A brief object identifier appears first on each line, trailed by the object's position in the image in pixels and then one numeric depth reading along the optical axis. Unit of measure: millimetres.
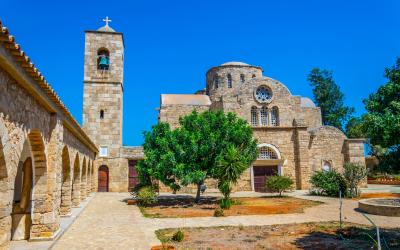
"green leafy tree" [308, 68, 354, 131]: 44938
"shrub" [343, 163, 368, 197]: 20016
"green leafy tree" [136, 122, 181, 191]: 16328
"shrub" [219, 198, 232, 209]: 15500
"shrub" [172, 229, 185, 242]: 8539
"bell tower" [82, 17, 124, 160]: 24978
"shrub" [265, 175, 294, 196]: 21530
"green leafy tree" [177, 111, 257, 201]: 16100
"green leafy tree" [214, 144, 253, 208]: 15664
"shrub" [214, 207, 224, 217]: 13188
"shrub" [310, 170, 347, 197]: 20766
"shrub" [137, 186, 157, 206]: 16953
